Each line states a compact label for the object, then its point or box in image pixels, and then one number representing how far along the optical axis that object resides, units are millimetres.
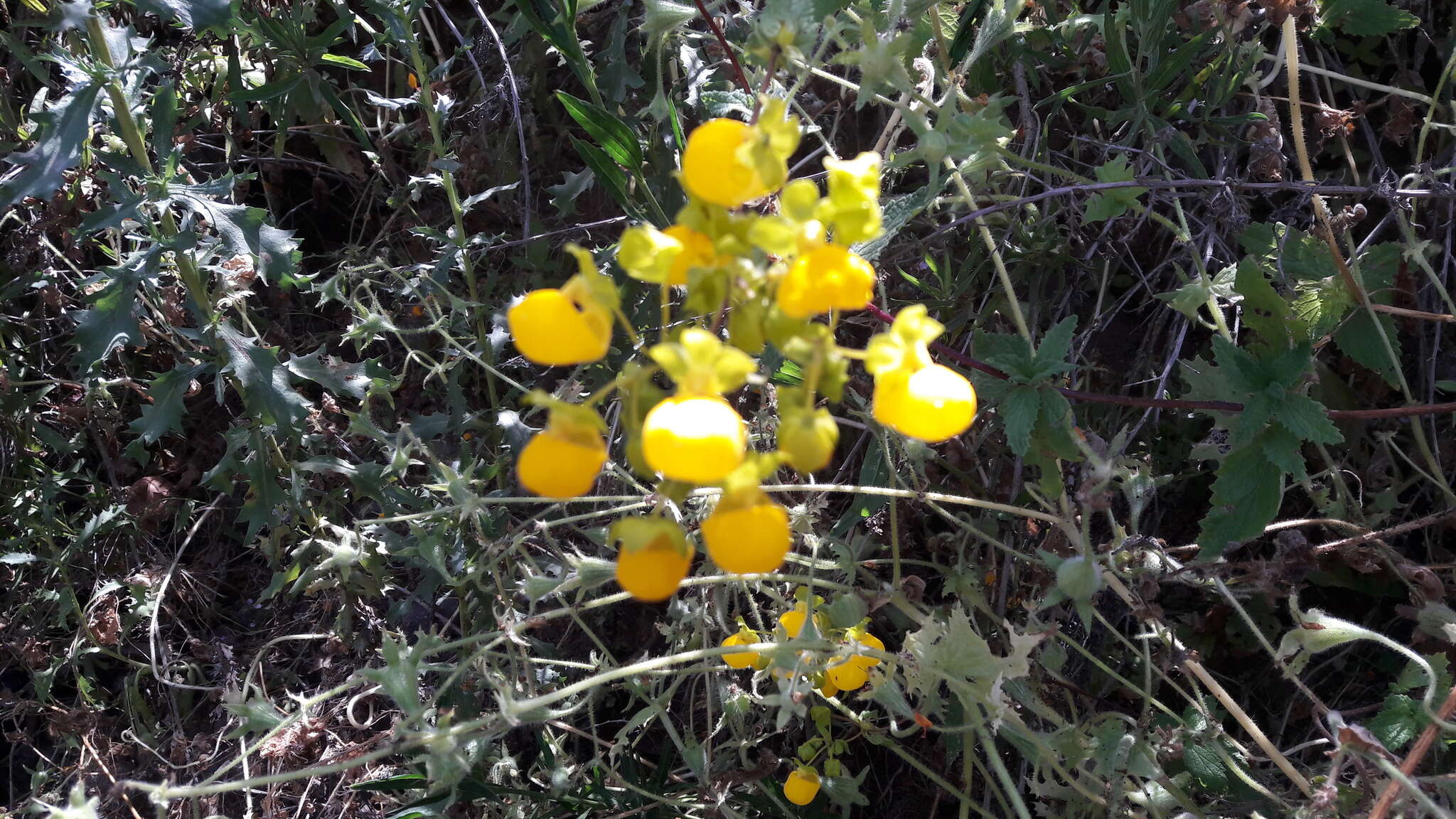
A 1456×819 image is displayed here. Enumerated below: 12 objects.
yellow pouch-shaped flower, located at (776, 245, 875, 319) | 161
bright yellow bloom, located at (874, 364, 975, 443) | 157
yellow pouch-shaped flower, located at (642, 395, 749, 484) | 144
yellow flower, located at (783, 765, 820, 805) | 277
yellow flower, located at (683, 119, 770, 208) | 161
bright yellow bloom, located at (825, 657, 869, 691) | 261
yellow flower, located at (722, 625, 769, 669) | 264
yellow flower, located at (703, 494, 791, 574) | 156
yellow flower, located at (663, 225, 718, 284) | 169
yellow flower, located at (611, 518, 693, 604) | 161
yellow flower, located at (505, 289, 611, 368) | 164
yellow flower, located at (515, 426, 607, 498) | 160
